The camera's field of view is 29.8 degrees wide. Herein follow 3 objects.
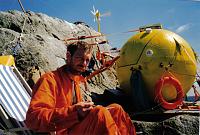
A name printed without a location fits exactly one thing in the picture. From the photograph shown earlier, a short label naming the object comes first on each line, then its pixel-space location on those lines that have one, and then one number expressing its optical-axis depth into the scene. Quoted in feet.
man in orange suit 7.23
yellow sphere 14.38
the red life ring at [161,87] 14.05
